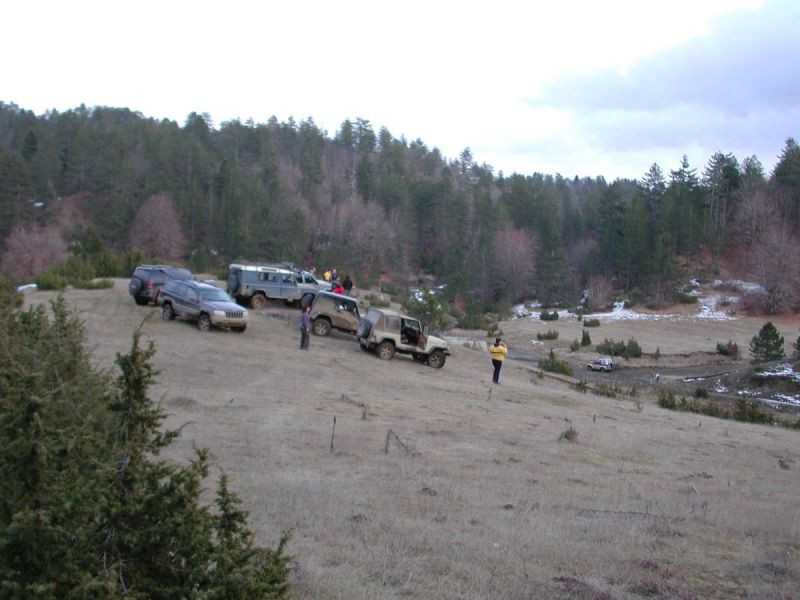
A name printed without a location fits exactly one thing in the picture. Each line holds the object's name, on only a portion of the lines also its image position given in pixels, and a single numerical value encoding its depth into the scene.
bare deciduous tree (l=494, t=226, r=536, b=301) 86.62
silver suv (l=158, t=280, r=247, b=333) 25.73
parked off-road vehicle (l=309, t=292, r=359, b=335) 28.38
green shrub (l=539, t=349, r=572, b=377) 34.35
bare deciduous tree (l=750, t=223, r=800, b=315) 64.62
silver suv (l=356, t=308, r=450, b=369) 26.22
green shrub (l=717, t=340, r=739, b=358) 45.09
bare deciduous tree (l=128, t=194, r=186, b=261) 83.38
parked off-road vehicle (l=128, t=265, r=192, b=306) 29.03
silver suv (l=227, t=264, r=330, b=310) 31.58
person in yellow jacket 25.08
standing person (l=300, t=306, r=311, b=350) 24.89
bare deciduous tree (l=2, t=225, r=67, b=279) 63.47
